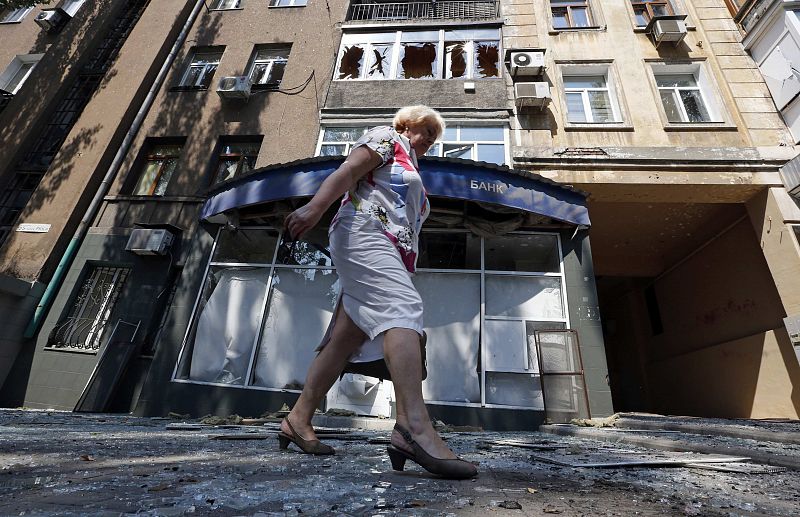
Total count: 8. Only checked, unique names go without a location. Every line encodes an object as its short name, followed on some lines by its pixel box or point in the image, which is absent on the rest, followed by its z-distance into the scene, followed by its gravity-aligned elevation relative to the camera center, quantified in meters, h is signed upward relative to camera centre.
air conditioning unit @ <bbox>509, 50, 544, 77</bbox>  8.79 +7.80
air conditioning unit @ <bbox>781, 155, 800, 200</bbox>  7.12 +4.78
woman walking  1.61 +0.62
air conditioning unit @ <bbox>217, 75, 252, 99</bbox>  9.74 +7.52
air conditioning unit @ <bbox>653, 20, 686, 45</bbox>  8.85 +8.76
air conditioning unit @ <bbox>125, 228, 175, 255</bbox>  8.00 +3.08
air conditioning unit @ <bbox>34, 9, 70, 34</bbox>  11.97 +10.80
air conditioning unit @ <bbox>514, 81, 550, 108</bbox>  8.34 +6.77
